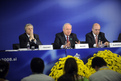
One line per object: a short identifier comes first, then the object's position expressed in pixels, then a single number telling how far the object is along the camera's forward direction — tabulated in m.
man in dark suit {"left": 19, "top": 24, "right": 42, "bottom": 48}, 10.08
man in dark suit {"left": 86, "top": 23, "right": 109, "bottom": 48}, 10.97
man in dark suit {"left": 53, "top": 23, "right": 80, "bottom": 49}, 10.55
